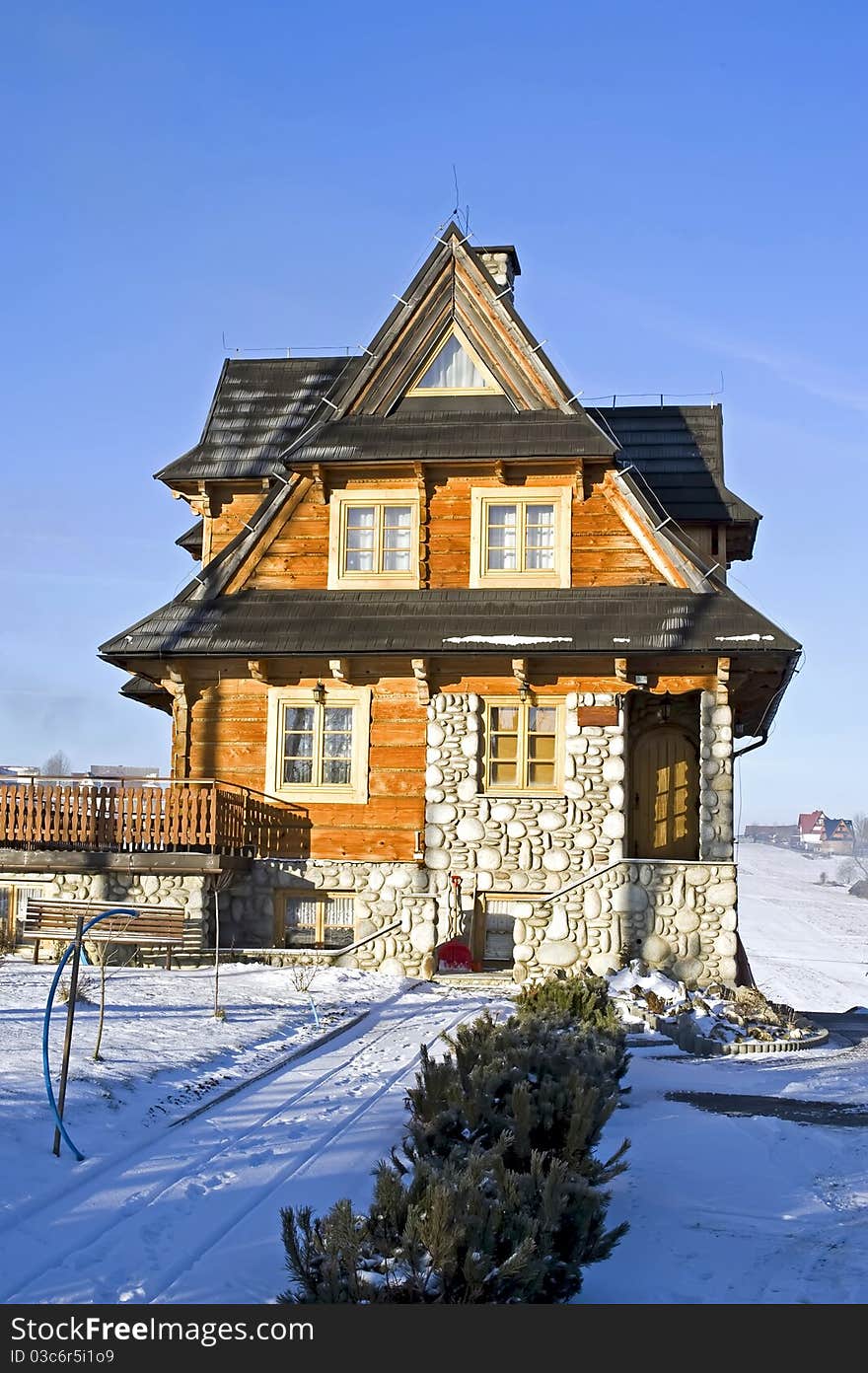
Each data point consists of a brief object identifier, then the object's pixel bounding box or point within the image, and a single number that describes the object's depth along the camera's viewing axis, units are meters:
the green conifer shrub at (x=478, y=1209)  6.36
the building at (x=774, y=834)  179.38
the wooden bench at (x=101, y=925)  18.67
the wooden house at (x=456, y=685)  19.59
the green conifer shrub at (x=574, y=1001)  14.01
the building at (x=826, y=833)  175.00
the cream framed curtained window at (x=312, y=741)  21.02
